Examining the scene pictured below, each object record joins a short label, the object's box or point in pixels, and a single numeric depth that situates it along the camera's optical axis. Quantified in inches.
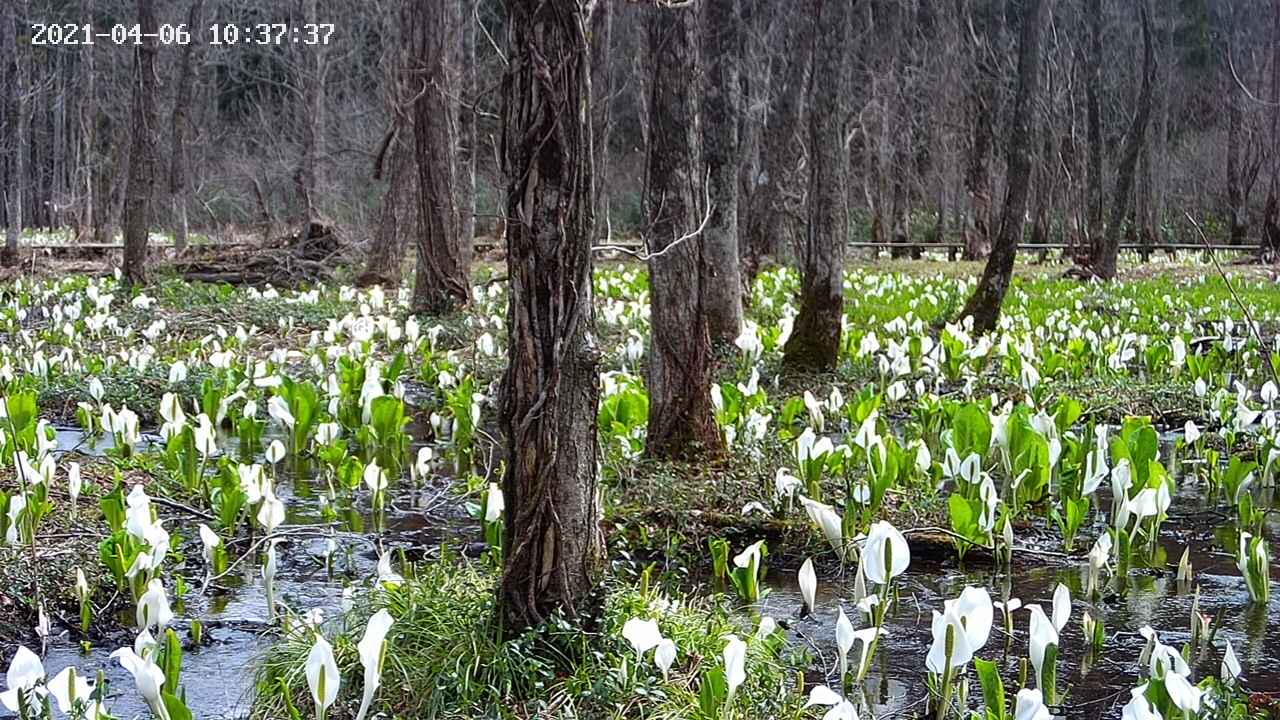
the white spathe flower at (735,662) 114.7
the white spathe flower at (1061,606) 124.9
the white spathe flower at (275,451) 212.1
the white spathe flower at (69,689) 109.3
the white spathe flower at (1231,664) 115.1
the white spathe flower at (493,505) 162.0
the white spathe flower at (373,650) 112.7
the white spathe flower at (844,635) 123.7
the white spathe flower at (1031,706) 103.1
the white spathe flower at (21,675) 112.5
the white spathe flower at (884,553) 134.8
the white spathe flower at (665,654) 121.5
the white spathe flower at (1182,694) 103.1
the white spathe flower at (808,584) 147.3
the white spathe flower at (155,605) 133.3
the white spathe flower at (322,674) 110.3
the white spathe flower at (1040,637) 116.9
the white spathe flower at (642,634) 121.9
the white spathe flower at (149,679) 111.3
